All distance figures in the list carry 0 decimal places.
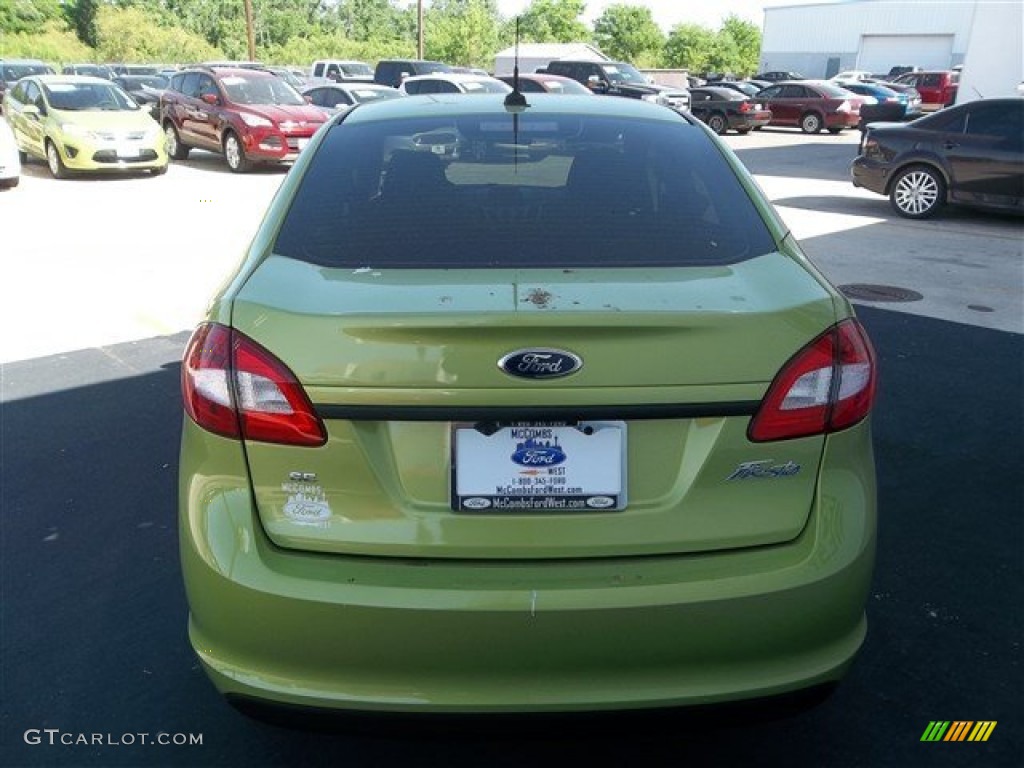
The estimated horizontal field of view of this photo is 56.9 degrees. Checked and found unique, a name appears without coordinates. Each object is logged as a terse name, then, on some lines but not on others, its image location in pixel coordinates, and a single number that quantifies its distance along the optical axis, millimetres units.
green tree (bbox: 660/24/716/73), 68812
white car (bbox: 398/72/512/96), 19594
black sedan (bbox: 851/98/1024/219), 11742
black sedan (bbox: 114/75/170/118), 27141
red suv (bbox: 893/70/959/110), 35844
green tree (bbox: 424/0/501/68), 61469
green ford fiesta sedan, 2004
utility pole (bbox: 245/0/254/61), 40253
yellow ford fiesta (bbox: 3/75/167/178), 15508
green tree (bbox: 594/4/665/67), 72375
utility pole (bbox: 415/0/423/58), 48331
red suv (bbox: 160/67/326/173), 16875
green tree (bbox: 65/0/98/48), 68062
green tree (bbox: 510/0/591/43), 79812
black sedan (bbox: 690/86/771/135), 28266
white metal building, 62062
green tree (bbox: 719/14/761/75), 75375
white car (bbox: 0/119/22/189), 13938
